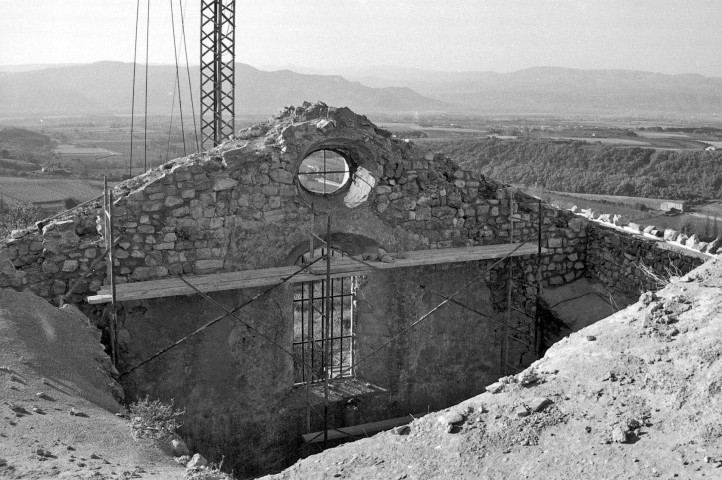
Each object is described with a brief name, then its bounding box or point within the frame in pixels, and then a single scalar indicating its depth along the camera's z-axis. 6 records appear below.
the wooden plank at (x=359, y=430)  9.96
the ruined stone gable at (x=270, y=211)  8.84
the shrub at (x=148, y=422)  6.19
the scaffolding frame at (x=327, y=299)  8.50
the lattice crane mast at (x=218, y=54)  18.11
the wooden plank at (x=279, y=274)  8.60
